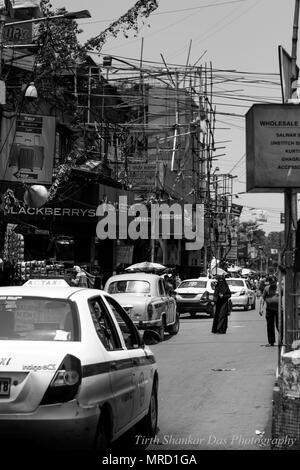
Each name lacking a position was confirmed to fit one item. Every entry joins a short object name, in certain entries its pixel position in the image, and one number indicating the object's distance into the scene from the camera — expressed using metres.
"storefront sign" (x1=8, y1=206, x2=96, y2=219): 24.17
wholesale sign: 7.74
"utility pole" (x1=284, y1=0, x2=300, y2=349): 7.57
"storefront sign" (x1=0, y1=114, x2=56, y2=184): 20.20
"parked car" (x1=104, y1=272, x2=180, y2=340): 16.84
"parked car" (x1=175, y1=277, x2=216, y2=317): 28.22
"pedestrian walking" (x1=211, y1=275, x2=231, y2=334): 20.33
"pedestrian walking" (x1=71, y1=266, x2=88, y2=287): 18.16
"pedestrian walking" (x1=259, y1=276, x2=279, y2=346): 16.62
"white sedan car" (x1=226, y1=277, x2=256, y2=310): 33.84
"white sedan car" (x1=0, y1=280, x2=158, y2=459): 4.67
